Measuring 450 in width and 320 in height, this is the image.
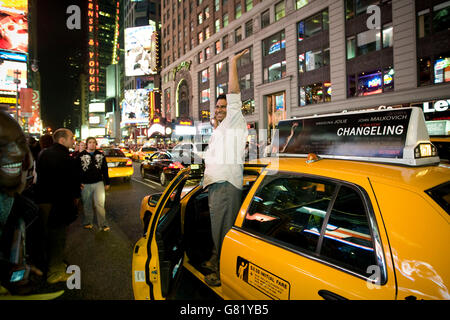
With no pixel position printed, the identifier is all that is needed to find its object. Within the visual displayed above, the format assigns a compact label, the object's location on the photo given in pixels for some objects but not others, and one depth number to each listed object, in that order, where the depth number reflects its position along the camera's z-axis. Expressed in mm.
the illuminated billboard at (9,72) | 37000
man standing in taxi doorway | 2375
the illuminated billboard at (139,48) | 63281
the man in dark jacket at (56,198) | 3451
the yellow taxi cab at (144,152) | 22828
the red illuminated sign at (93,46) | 114362
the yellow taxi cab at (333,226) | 1304
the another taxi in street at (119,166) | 10914
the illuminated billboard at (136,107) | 71500
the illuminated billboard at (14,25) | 35281
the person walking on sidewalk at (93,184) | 5109
